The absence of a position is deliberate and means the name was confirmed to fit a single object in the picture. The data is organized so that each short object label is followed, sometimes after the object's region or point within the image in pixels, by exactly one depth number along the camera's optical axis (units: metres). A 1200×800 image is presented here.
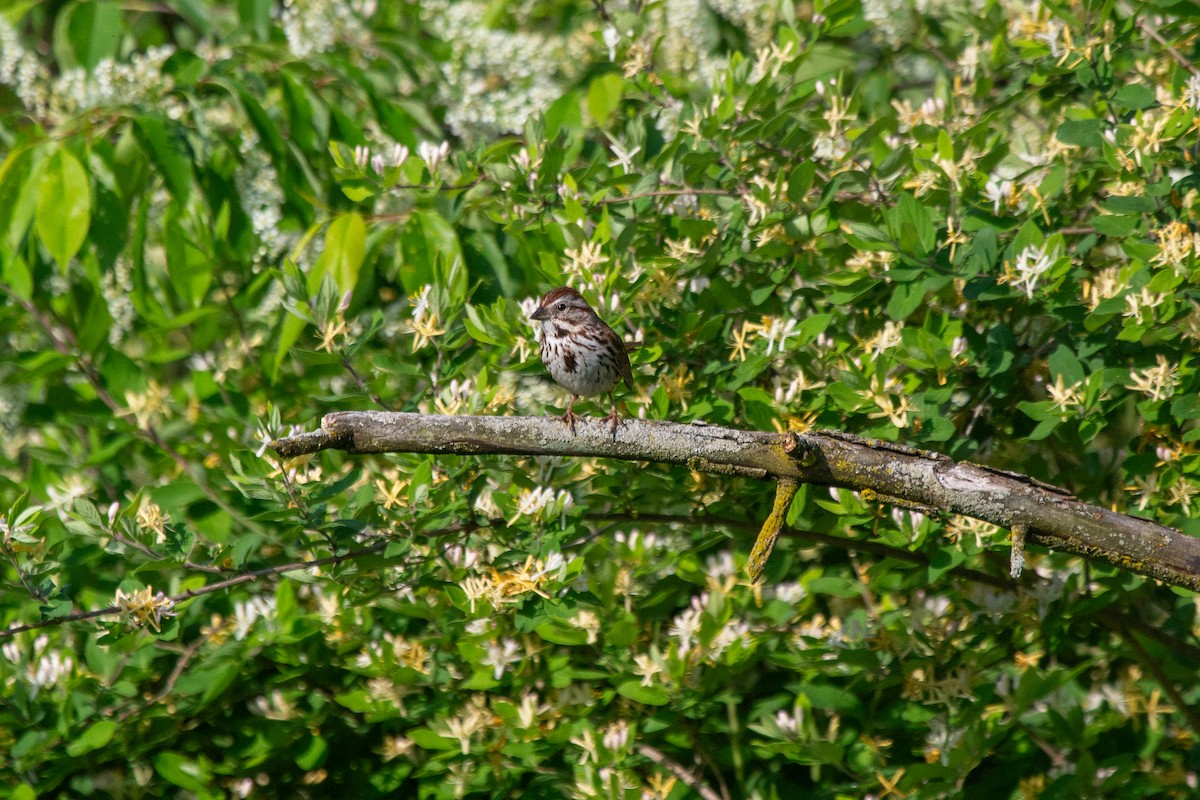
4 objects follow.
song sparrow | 8.20
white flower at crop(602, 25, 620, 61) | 8.47
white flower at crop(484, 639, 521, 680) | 7.66
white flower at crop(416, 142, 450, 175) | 7.70
